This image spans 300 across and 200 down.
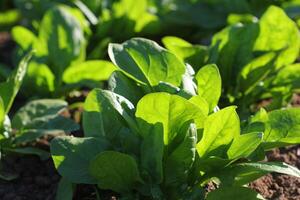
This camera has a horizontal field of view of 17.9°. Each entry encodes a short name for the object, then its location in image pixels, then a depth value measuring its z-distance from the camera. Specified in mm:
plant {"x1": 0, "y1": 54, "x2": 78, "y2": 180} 3498
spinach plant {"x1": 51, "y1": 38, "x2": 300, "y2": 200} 2858
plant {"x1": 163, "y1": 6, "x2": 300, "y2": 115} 3815
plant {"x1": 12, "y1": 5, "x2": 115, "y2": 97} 4174
